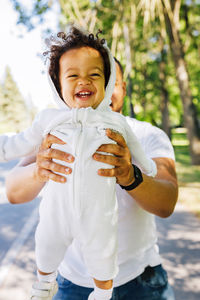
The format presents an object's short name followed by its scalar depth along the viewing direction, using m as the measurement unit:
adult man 1.56
